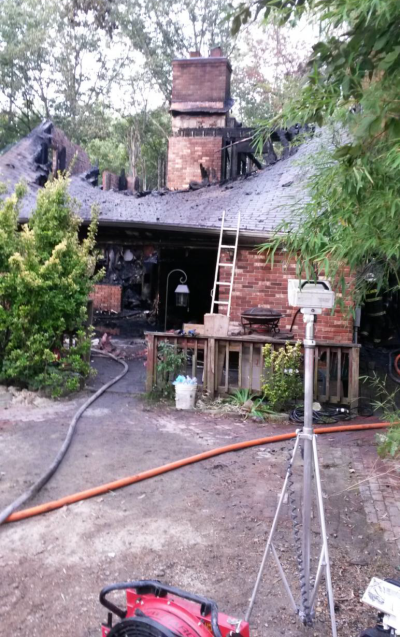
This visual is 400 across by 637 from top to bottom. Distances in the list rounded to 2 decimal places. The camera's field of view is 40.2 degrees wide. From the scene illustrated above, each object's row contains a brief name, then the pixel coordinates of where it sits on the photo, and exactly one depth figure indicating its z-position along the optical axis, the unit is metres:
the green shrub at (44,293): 6.88
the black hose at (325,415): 6.52
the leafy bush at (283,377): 6.72
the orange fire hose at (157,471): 3.73
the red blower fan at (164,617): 1.72
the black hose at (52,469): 3.68
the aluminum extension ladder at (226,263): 8.97
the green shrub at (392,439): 3.13
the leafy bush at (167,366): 7.08
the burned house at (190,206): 9.34
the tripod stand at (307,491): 2.55
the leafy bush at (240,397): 6.95
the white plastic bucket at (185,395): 6.82
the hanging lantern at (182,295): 11.21
